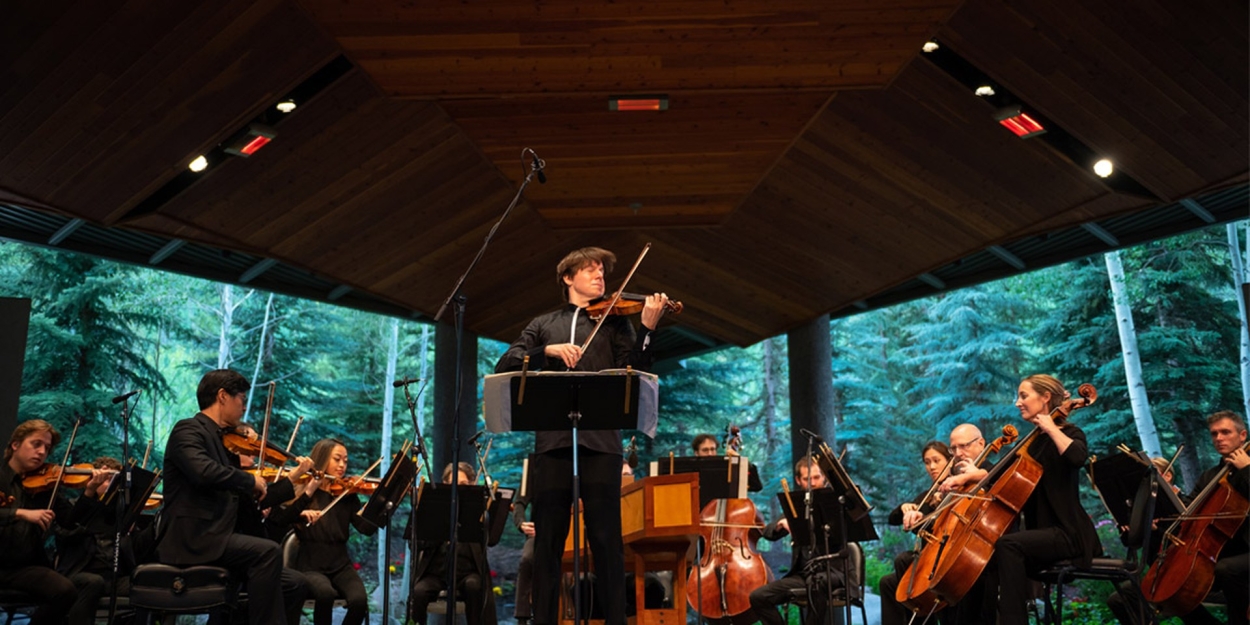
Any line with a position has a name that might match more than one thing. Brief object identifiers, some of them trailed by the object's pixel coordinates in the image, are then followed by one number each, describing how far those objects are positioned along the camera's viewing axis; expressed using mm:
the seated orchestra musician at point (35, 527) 6301
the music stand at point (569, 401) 4301
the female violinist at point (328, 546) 7270
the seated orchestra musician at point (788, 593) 7422
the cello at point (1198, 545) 5926
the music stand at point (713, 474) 7215
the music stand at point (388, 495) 6633
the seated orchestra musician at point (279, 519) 5977
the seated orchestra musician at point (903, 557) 6852
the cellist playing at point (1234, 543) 5965
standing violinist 4652
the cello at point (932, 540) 5758
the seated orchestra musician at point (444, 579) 7918
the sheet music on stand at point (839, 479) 6031
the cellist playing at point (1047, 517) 5480
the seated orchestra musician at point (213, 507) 5301
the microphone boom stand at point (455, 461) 4438
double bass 7918
